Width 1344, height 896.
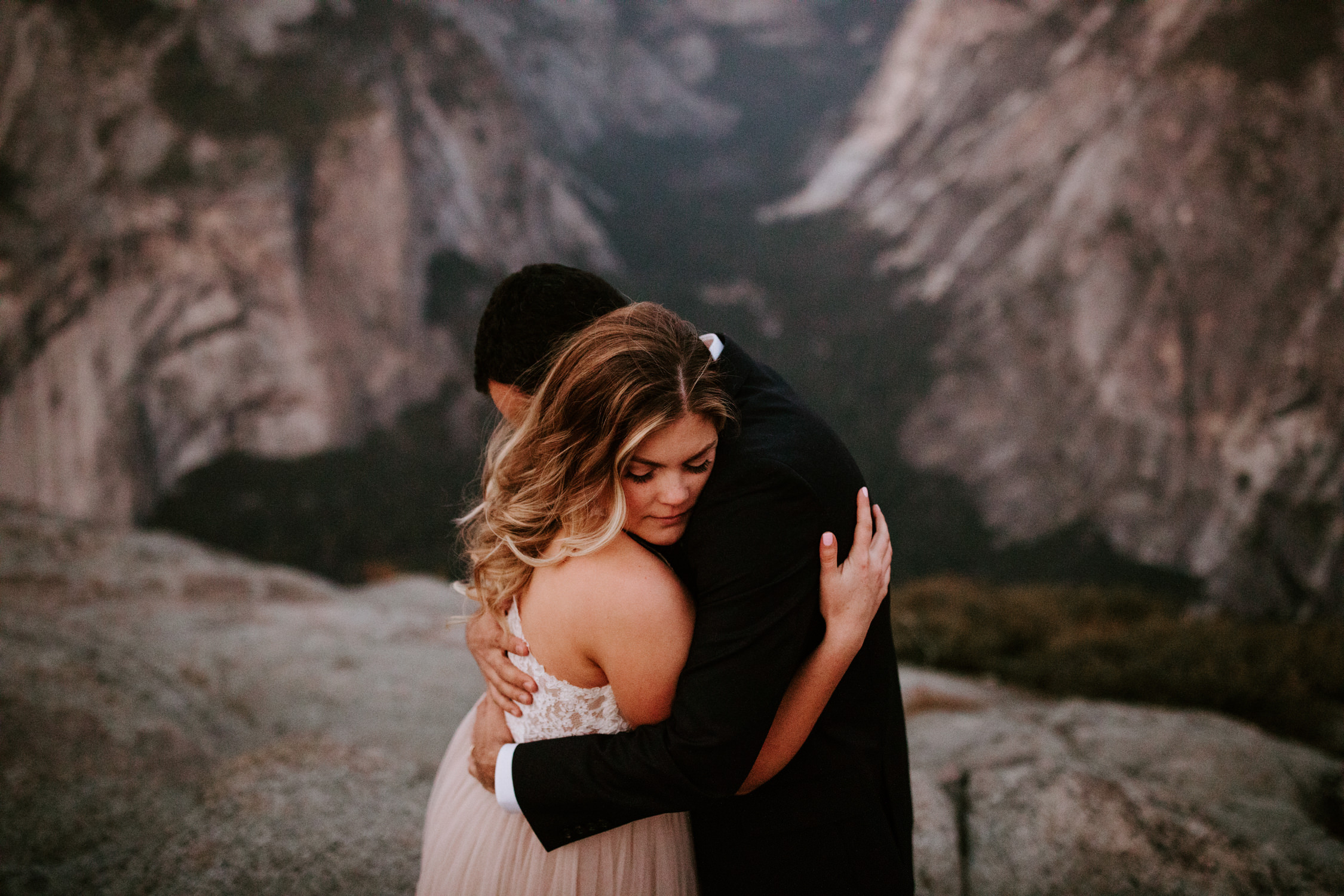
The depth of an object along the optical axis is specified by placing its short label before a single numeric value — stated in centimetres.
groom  156
